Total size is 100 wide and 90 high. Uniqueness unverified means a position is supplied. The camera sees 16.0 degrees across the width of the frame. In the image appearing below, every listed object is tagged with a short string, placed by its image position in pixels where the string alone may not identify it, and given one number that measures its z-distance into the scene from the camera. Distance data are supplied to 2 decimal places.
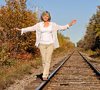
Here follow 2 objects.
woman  10.34
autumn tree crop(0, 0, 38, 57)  22.84
